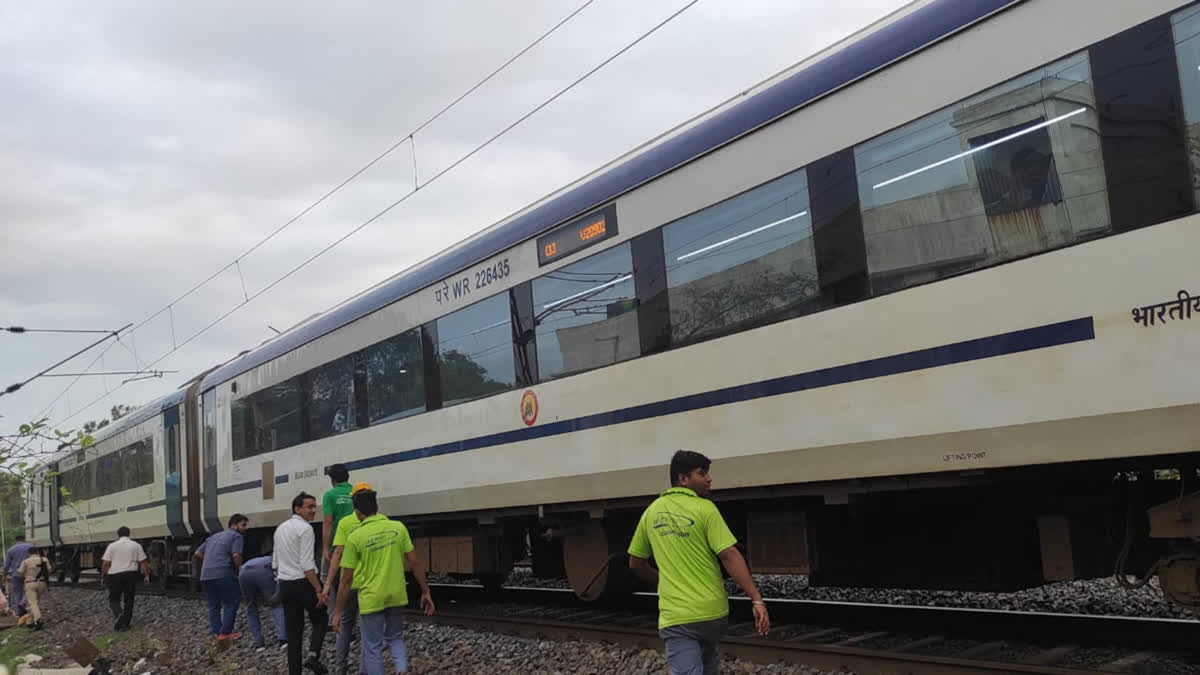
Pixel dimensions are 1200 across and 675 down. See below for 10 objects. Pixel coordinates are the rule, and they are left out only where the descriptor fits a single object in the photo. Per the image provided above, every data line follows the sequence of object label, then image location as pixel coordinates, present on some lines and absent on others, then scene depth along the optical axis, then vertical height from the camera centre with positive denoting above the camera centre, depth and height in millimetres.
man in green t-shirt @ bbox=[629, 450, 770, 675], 4727 -437
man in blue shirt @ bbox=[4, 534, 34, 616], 17062 -743
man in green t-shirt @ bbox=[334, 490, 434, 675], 7113 -541
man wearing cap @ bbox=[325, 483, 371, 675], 7586 -801
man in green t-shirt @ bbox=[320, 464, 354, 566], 9766 -48
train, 4930 +809
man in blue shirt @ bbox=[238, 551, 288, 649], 10617 -807
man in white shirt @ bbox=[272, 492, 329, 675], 8492 -668
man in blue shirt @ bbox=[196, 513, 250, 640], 11242 -702
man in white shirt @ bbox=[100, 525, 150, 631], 14156 -754
